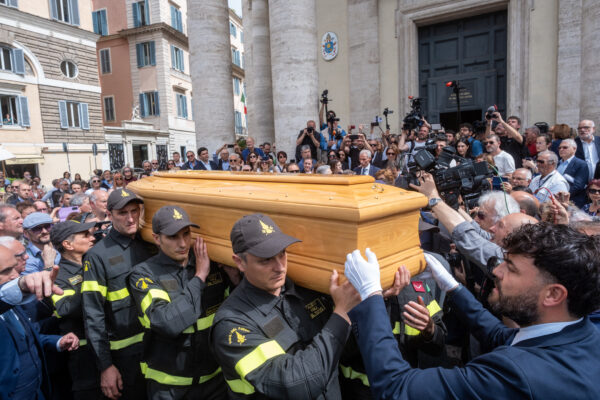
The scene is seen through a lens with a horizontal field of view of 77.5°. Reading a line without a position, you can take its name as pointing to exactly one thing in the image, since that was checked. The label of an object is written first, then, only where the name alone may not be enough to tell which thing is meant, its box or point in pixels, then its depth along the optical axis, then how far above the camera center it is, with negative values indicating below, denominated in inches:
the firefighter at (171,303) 74.1 -29.4
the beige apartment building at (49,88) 672.4 +157.3
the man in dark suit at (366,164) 225.1 -5.7
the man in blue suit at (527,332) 42.6 -23.8
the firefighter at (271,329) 51.7 -26.2
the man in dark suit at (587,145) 191.2 -0.3
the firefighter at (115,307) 89.1 -33.9
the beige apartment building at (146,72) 1016.2 +259.4
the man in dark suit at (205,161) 286.7 +0.4
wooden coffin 58.6 -10.4
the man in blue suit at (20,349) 65.1 -39.3
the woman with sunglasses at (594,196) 142.6 -19.8
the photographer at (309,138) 278.4 +14.5
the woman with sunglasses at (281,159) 273.9 -0.5
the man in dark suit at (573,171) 169.9 -11.7
